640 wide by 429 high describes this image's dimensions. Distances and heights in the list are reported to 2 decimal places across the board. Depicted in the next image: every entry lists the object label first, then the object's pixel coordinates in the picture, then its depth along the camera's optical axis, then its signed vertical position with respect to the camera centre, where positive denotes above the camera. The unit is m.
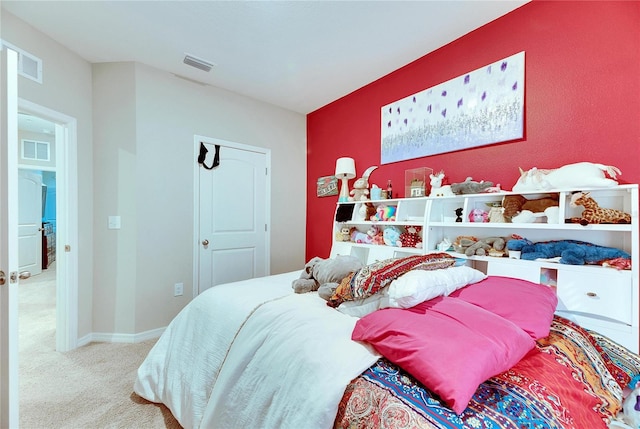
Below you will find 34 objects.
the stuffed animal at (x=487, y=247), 1.81 -0.24
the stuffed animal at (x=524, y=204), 1.65 +0.05
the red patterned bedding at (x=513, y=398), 0.72 -0.54
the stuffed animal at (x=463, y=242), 1.94 -0.22
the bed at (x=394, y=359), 0.78 -0.53
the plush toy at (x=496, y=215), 1.80 -0.02
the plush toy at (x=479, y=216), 1.92 -0.03
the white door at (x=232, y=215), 3.08 -0.05
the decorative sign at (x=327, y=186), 3.39 +0.32
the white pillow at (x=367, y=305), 1.30 -0.45
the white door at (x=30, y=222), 5.00 -0.24
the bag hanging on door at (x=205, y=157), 3.02 +0.60
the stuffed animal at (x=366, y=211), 2.82 +0.01
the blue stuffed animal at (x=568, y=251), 1.42 -0.21
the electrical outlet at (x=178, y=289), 2.87 -0.83
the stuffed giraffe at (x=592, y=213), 1.39 +0.00
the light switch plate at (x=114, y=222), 2.64 -0.12
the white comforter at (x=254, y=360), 0.93 -0.62
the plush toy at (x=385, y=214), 2.60 -0.02
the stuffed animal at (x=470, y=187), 1.92 +0.18
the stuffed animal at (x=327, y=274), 1.67 -0.39
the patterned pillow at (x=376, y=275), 1.27 -0.30
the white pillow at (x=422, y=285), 1.09 -0.32
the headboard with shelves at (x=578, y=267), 1.33 -0.29
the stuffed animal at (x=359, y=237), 2.74 -0.26
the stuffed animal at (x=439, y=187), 2.14 +0.20
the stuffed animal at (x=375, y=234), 2.64 -0.22
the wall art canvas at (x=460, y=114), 1.93 +0.80
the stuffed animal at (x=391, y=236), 2.46 -0.22
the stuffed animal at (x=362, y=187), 2.89 +0.26
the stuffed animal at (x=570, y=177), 1.43 +0.20
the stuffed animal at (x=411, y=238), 2.31 -0.22
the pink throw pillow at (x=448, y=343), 0.77 -0.43
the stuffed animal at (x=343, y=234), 3.02 -0.25
